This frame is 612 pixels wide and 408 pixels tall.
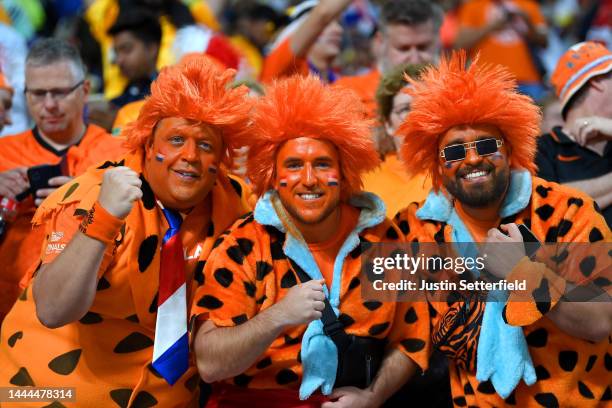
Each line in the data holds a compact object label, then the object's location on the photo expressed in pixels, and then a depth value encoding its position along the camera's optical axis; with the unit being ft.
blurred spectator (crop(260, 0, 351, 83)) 19.45
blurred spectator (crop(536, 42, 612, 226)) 15.72
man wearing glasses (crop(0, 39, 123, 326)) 15.79
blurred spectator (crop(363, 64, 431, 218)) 15.99
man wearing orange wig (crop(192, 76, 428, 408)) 12.71
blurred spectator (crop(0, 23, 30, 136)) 22.04
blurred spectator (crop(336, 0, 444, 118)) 21.28
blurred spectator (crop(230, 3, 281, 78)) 29.45
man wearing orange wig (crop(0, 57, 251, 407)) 12.89
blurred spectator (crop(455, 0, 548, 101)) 27.68
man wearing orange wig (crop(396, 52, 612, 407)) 12.32
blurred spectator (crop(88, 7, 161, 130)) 22.91
